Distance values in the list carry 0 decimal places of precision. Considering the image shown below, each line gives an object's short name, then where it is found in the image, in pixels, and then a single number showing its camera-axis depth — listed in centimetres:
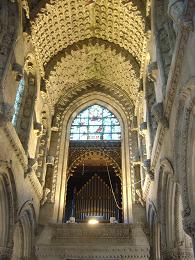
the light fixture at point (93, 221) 949
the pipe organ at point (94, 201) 1029
